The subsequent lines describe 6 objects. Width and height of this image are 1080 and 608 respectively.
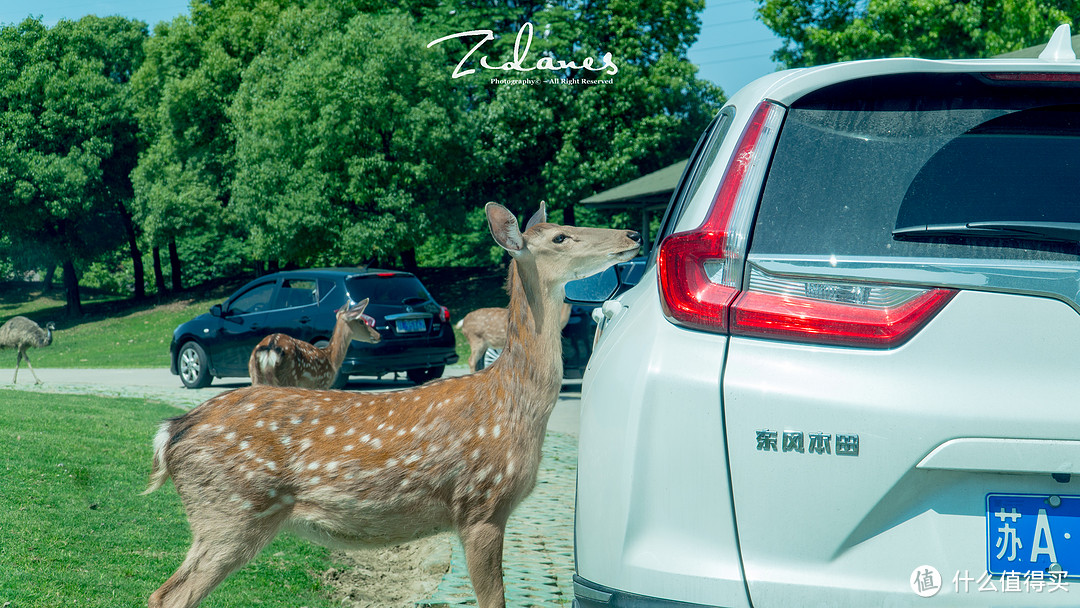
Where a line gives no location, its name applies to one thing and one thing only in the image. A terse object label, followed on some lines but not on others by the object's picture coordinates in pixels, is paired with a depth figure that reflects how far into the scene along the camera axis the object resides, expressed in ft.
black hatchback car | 51.29
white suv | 7.01
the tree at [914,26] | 85.30
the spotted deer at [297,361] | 33.24
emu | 57.82
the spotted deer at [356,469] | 13.19
